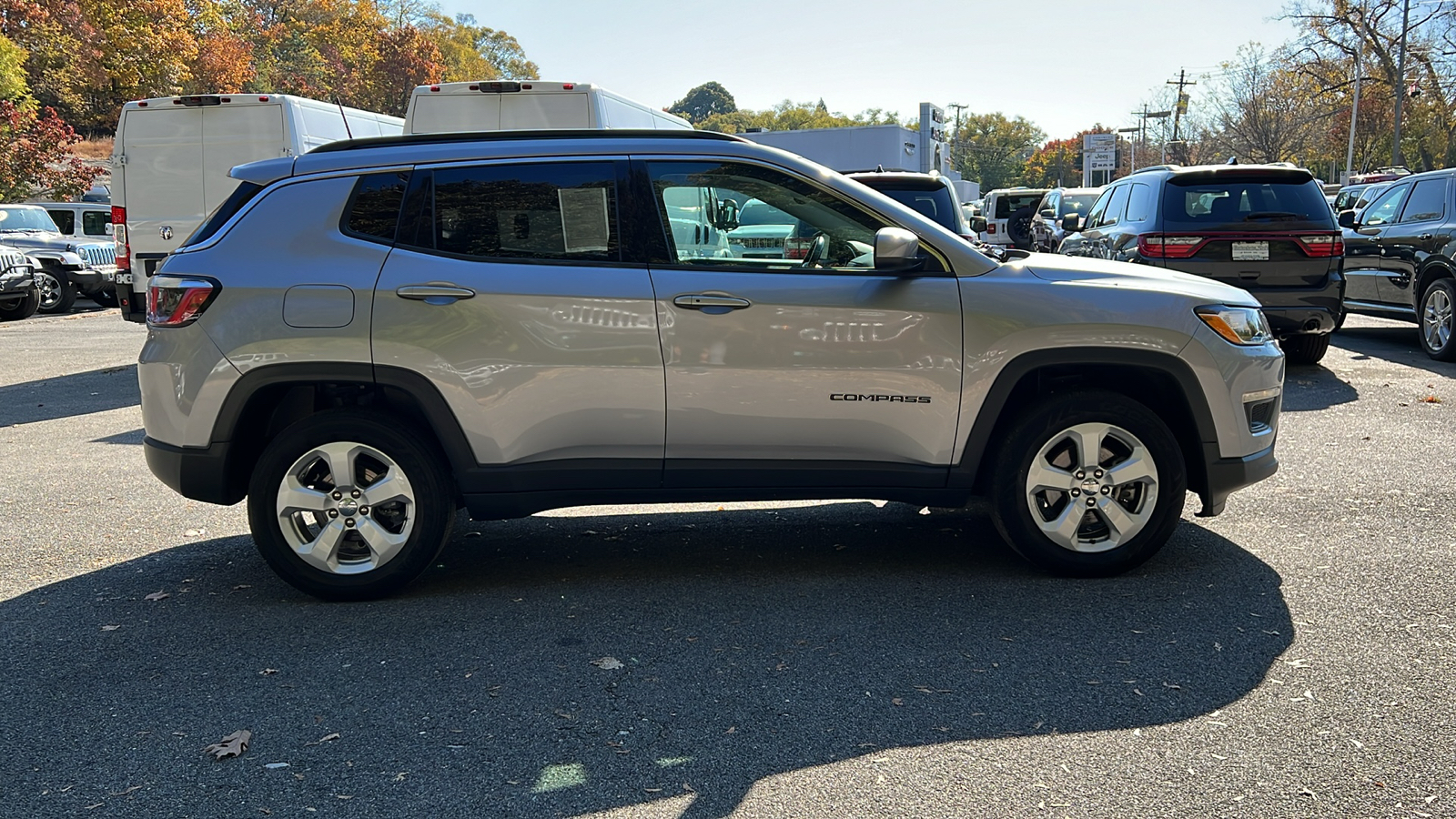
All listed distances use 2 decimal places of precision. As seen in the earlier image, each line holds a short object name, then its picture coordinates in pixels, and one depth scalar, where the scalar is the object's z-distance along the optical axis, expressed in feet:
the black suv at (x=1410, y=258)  36.68
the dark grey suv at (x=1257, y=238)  32.83
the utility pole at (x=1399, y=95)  155.50
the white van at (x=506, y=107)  35.01
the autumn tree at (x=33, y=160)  100.22
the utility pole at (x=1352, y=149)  167.35
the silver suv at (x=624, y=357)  15.43
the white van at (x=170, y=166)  39.45
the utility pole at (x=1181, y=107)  263.70
